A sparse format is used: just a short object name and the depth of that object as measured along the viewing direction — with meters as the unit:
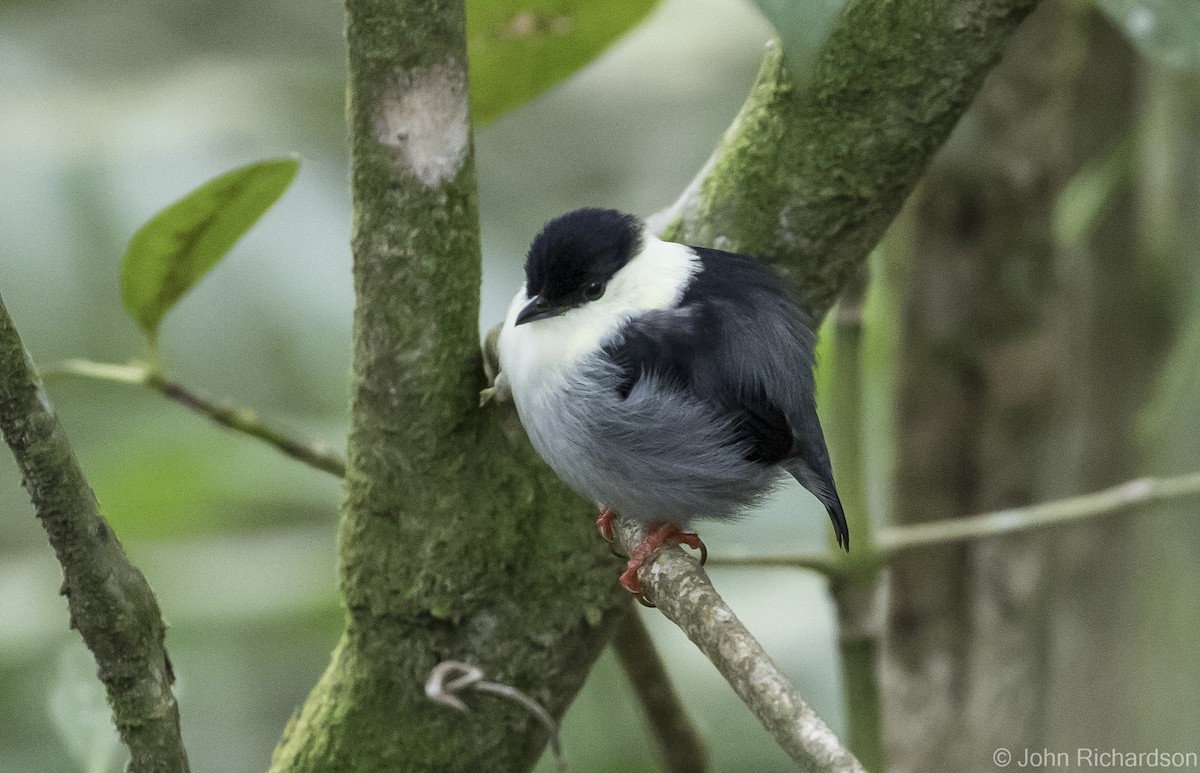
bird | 3.67
